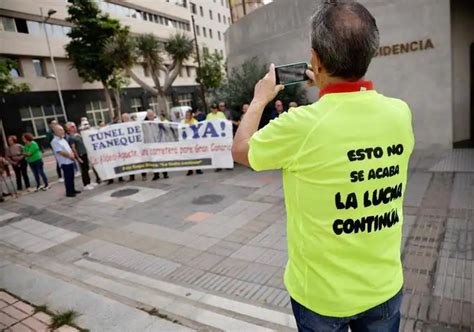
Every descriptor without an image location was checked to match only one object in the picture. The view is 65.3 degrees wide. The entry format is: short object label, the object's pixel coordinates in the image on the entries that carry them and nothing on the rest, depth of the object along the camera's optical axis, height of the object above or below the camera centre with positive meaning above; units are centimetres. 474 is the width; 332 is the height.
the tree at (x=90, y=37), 2766 +568
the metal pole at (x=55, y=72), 2743 +339
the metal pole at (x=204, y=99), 2178 -4
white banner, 998 -117
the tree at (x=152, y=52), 2638 +383
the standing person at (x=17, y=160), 1098 -106
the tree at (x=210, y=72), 3853 +264
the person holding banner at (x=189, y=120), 1042 -56
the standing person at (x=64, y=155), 907 -92
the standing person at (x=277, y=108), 924 -49
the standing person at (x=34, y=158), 1084 -104
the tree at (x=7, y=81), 1658 +223
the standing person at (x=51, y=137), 925 -74
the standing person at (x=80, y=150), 1007 -93
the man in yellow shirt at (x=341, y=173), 130 -34
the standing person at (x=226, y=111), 1112 -50
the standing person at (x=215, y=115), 1047 -50
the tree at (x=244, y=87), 1231 +23
